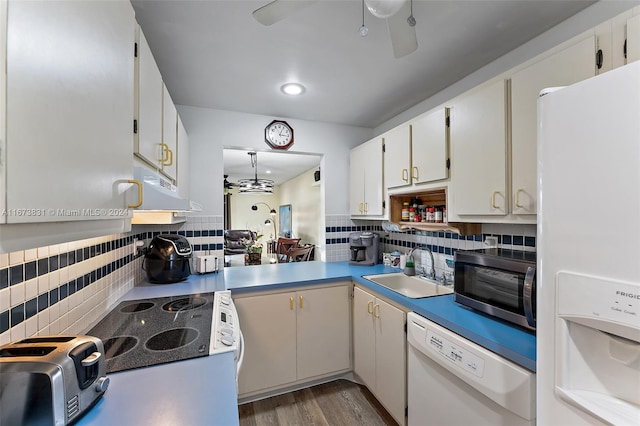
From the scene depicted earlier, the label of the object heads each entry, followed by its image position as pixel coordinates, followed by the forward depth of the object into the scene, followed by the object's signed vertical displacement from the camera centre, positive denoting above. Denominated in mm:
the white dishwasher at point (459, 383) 993 -709
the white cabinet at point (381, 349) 1637 -909
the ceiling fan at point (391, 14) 925 +747
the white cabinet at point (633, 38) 926 +601
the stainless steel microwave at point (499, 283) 1113 -325
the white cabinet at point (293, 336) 1952 -917
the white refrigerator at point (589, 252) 604 -95
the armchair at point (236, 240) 5191 -598
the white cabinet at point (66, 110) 454 +219
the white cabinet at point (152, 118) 1074 +449
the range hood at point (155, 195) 909 +68
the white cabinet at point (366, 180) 2346 +315
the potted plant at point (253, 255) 4680 -708
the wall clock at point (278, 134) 2561 +755
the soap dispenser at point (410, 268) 2164 -435
